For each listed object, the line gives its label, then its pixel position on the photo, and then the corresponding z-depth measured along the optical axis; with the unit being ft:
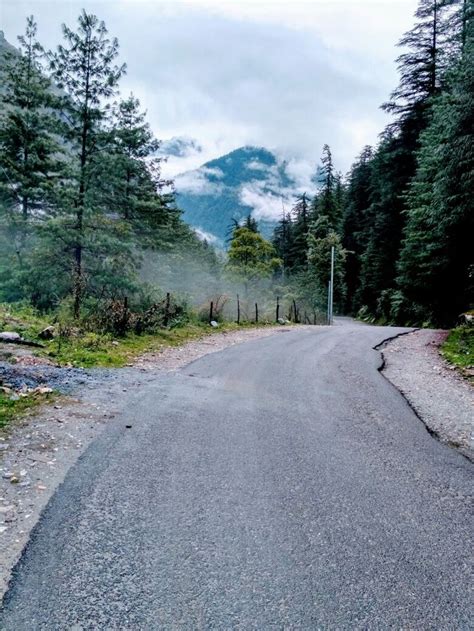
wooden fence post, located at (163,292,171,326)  45.53
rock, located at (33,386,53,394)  18.89
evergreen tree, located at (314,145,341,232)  164.04
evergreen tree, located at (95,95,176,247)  53.16
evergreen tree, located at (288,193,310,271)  174.81
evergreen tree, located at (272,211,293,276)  192.95
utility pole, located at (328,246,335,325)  105.78
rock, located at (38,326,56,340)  31.27
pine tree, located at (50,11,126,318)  48.85
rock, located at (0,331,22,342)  28.58
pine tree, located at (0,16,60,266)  53.88
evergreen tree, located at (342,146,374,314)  148.15
